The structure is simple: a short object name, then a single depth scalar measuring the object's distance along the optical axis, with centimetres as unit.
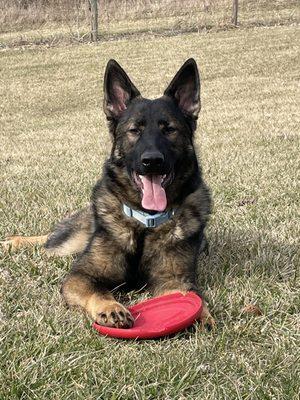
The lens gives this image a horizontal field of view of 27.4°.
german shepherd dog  345
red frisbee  278
